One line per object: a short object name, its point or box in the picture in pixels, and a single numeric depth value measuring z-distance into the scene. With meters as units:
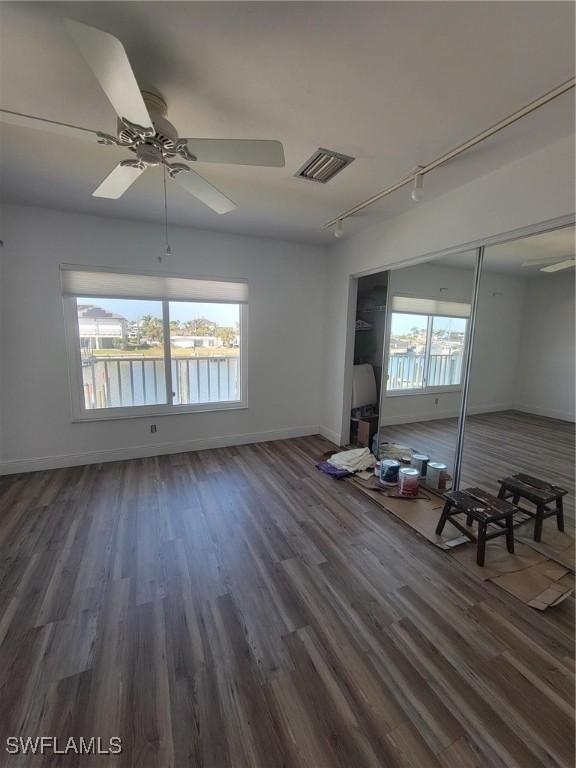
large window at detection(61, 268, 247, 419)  3.42
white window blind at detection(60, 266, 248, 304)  3.30
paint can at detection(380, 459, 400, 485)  3.16
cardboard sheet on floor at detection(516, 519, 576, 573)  2.10
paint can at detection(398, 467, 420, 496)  2.95
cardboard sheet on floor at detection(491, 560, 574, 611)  1.80
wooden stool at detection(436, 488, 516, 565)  2.04
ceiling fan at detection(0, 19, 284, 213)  1.04
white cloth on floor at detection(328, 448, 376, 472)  3.52
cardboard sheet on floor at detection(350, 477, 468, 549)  2.34
